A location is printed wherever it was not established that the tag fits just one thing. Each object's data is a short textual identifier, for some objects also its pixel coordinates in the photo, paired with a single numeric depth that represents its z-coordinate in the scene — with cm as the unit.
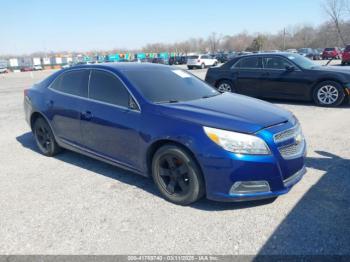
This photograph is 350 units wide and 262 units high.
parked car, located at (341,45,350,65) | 2423
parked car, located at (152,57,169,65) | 4735
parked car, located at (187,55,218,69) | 3791
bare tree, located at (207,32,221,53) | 12130
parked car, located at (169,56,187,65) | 4959
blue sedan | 317
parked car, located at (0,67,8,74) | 5771
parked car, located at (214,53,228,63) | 5072
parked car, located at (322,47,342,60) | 4056
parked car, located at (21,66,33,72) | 6631
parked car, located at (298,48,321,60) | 4709
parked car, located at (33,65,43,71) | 6891
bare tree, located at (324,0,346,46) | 5029
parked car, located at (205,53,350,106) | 859
